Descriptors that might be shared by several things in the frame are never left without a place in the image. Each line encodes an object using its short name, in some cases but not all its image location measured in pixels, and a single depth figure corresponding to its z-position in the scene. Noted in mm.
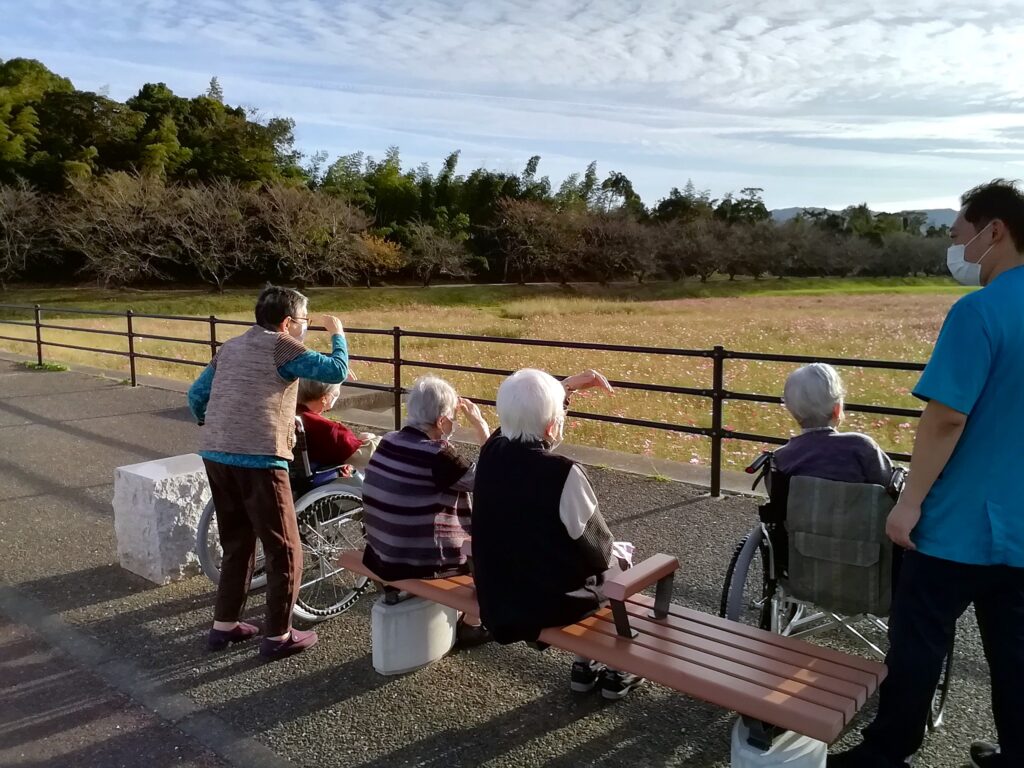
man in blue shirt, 2129
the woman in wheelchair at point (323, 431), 3926
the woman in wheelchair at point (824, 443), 2805
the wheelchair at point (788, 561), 2746
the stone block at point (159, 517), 4250
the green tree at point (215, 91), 66312
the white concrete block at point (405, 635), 3285
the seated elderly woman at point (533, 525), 2559
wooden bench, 2195
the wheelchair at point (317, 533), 3852
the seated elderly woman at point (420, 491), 3105
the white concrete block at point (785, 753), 2268
